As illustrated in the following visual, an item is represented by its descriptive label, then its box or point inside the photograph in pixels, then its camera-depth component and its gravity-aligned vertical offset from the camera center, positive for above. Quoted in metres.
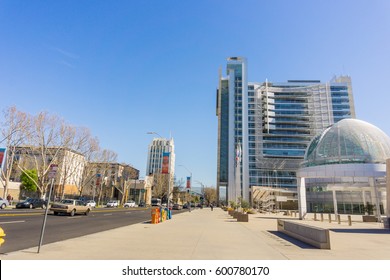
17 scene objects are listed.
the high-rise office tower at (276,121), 107.00 +34.27
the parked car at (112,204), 61.84 -3.48
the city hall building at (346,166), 33.56 +4.49
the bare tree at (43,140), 37.09 +7.47
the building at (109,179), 51.71 +2.99
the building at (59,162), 40.51 +4.98
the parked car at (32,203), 34.12 -2.31
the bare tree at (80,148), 42.25 +7.29
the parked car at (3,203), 30.43 -2.06
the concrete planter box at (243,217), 25.32 -2.34
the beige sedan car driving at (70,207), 24.38 -1.84
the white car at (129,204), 67.82 -3.68
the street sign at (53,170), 8.14 +0.59
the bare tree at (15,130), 33.59 +7.84
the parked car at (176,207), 59.12 -3.48
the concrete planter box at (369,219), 30.75 -2.47
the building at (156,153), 178.00 +28.02
